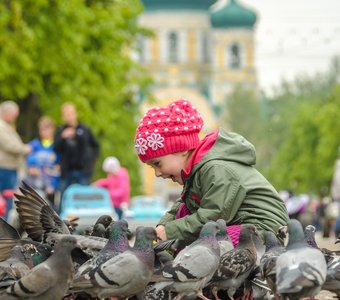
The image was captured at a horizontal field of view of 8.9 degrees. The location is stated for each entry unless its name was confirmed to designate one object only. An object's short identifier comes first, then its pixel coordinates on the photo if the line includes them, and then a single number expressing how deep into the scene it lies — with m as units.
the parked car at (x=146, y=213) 43.15
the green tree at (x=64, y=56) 42.99
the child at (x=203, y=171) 12.06
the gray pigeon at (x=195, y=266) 11.11
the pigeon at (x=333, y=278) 11.21
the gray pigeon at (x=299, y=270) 10.31
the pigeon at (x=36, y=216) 12.58
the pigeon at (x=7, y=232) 12.67
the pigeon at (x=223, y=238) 11.72
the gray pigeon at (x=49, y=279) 10.58
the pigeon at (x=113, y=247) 11.26
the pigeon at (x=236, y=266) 11.59
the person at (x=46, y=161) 30.25
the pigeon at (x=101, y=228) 12.99
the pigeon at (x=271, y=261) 11.06
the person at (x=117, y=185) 35.11
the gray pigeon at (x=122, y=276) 10.96
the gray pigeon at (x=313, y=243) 11.65
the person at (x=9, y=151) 27.93
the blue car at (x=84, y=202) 31.06
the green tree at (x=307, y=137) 118.01
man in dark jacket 29.85
